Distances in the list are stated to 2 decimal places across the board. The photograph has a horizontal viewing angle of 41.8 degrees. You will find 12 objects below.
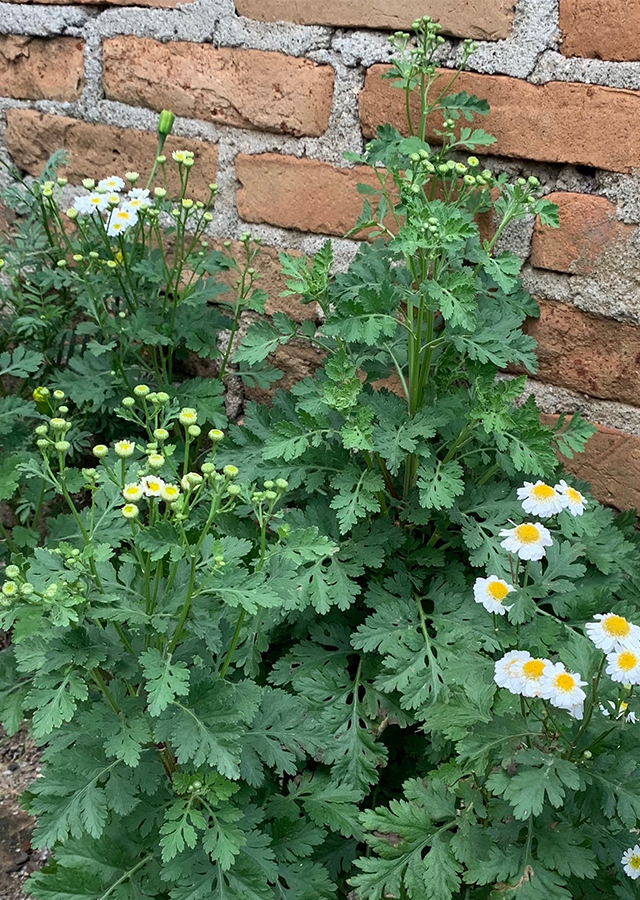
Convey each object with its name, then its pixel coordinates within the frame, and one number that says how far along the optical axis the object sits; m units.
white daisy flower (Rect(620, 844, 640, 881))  1.10
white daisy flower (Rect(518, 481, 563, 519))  1.19
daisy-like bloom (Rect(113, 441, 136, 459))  1.06
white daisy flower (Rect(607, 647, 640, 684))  0.99
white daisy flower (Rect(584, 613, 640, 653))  1.03
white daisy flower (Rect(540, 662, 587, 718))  1.00
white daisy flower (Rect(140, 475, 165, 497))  1.07
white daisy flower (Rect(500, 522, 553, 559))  1.15
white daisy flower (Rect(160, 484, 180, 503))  1.06
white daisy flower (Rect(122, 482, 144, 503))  1.05
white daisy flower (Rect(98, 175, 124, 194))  1.75
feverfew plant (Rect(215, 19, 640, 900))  1.12
